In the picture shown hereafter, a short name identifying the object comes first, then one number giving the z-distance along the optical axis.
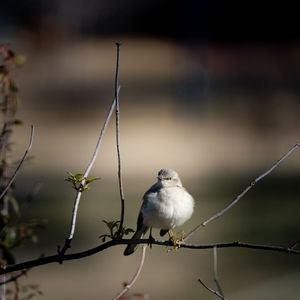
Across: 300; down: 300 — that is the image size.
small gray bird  7.64
